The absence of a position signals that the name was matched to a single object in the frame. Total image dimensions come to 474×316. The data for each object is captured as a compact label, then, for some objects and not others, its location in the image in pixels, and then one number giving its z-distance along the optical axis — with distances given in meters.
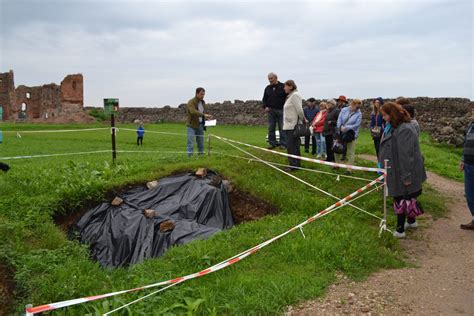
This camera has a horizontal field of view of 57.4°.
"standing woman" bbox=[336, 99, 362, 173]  8.63
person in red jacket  10.50
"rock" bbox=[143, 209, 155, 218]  6.89
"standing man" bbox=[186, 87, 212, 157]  10.20
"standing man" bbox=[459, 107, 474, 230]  6.27
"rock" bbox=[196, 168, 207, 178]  8.27
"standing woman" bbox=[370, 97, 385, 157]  9.83
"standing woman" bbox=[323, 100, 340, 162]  9.31
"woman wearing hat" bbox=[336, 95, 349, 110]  9.99
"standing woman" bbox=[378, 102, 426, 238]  5.84
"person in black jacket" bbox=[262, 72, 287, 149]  10.07
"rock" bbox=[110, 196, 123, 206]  7.39
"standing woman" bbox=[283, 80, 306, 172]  8.49
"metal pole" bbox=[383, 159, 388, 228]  5.98
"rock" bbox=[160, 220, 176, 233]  6.54
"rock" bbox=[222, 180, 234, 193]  7.96
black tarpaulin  6.39
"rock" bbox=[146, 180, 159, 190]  7.97
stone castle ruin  40.90
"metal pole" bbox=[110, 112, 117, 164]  9.57
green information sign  9.61
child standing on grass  18.45
